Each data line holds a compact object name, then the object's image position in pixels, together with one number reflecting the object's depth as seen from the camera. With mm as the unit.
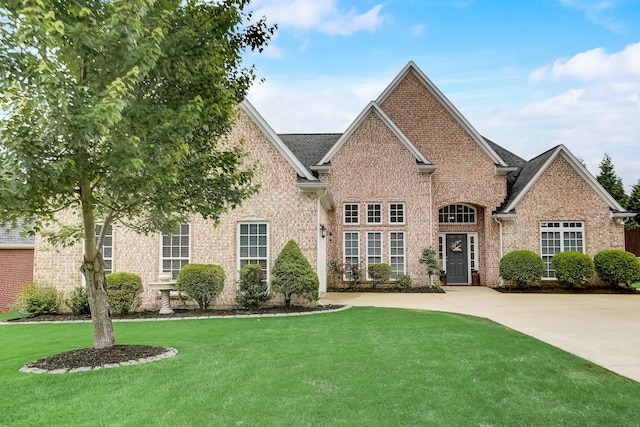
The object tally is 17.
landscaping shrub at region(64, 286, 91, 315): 13695
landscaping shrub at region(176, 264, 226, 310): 13477
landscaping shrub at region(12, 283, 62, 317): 13820
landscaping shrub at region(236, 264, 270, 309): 13500
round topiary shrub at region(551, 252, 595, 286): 19188
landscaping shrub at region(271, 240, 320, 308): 13195
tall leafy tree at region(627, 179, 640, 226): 36719
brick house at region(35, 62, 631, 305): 20375
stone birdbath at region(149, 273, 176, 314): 13617
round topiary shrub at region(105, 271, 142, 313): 13477
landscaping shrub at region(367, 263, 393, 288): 20109
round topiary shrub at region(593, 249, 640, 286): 19125
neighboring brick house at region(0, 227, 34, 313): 17469
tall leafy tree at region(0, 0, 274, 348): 5711
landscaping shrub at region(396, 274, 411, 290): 19945
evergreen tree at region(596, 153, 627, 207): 38375
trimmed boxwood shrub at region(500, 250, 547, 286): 19469
